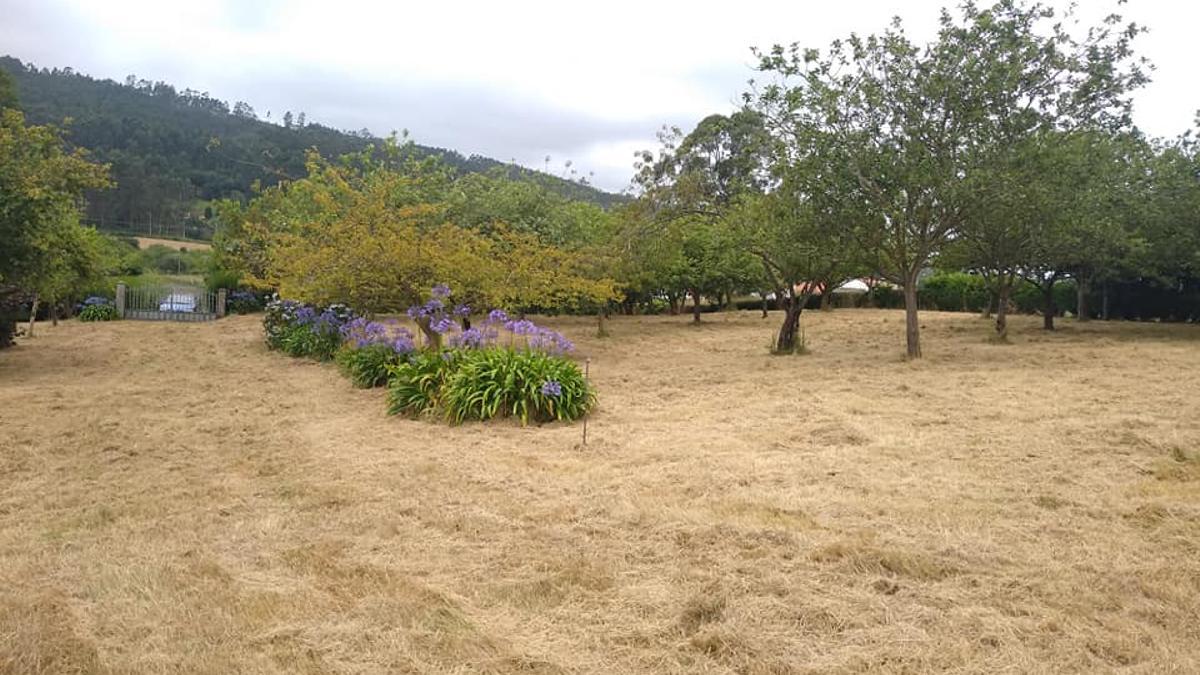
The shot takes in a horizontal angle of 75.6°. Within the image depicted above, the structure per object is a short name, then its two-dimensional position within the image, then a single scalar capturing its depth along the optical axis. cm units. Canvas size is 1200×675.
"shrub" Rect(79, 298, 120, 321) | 2403
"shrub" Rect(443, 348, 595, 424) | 802
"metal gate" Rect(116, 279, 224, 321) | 2495
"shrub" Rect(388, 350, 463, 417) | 854
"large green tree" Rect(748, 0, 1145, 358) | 1164
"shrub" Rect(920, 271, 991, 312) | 2955
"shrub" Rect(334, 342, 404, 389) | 1072
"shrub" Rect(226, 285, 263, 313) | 2677
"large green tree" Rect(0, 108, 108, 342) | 1094
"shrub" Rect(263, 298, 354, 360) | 1441
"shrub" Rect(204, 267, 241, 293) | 2650
